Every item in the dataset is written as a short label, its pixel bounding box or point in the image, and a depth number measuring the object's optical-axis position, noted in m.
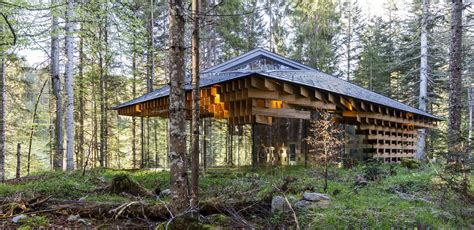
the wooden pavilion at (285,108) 8.26
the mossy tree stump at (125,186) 6.53
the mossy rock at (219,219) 3.99
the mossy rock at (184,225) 3.46
